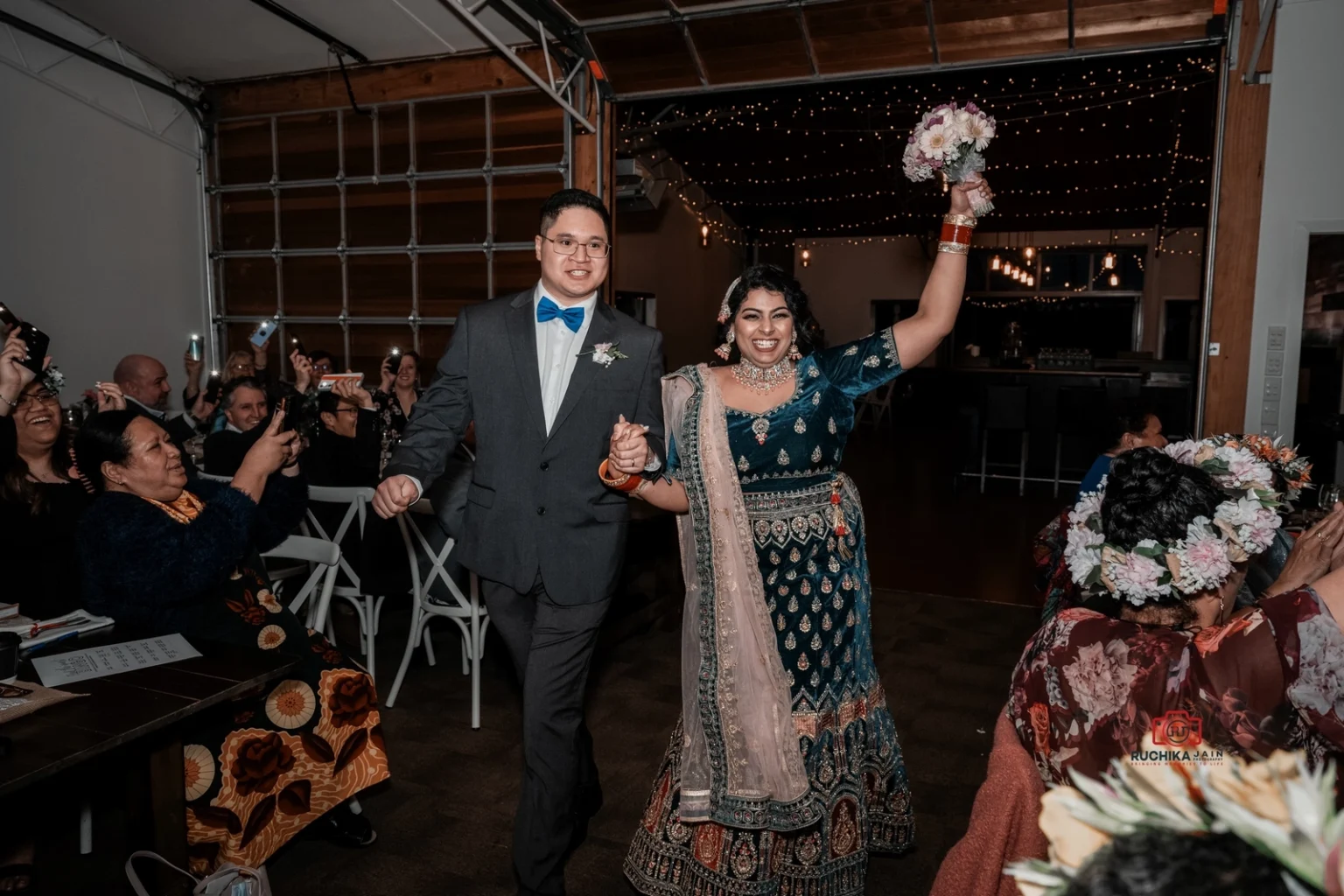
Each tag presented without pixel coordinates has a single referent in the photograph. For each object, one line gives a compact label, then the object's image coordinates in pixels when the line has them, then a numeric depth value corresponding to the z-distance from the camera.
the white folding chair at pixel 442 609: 3.40
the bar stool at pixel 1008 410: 8.66
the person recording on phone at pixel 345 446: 4.14
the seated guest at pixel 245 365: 6.08
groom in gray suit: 2.20
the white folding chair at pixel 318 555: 3.03
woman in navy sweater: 2.16
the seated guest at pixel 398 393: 5.32
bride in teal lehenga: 2.25
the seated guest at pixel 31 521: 2.56
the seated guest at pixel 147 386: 4.84
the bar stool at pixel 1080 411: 8.45
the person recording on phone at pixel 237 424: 3.79
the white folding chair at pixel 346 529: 3.64
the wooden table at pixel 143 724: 1.48
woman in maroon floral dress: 1.17
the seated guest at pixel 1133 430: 3.65
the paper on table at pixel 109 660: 1.80
